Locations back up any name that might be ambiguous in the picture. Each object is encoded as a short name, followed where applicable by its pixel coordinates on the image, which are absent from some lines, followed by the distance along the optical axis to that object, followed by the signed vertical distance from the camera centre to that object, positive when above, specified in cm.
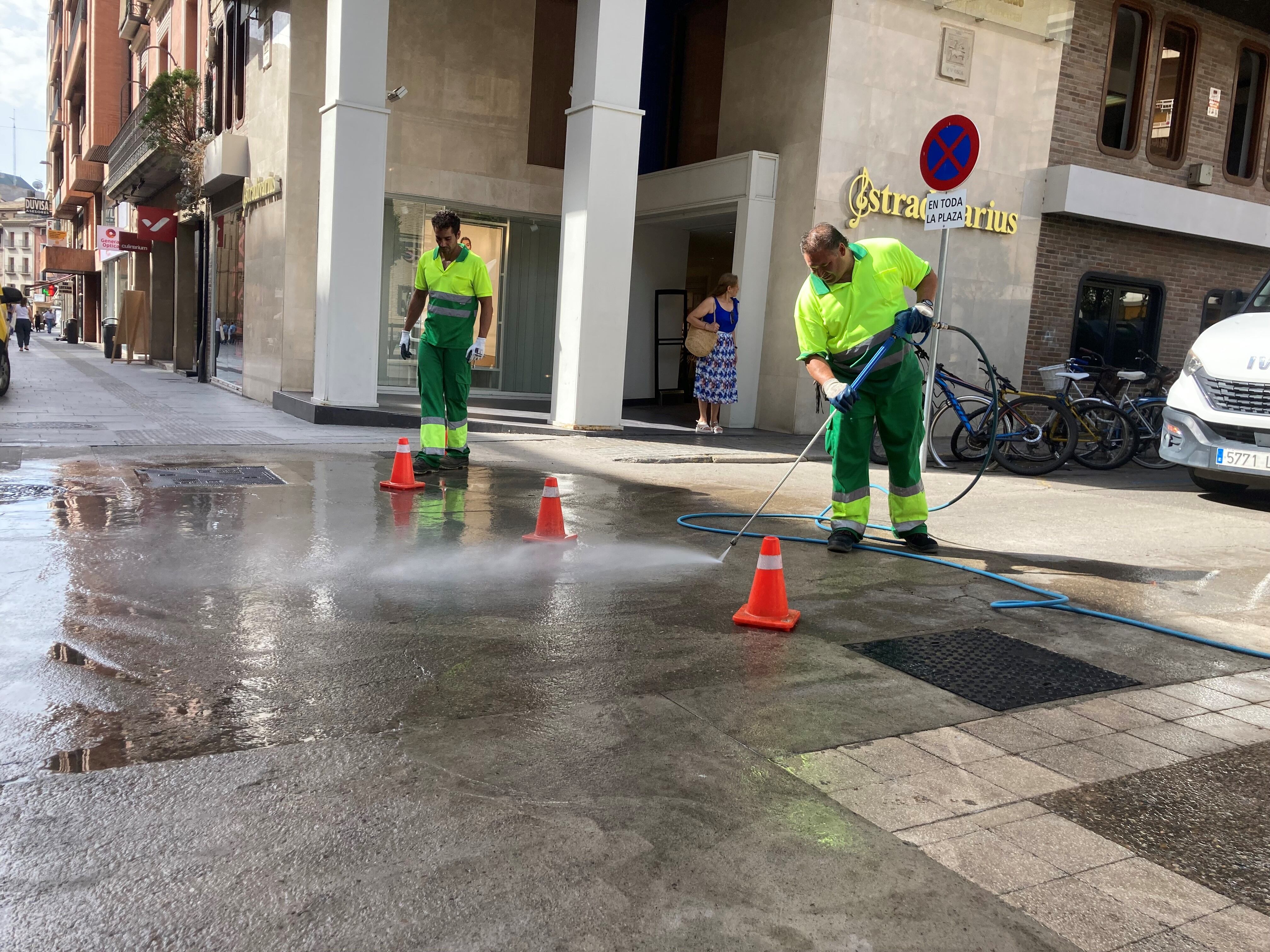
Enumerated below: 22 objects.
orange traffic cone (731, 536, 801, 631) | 468 -108
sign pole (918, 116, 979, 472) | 954 +183
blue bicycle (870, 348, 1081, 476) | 1120 -58
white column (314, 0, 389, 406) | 1208 +141
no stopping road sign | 949 +195
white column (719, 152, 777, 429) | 1390 +112
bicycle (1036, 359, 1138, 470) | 1186 -57
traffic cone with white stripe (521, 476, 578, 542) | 629 -108
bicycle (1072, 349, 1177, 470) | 1220 -22
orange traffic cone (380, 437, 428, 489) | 790 -108
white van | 895 -17
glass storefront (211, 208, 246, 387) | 1775 +31
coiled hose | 494 -116
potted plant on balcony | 2078 +378
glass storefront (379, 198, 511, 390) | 1569 +109
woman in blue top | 1295 -13
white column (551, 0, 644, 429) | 1187 +149
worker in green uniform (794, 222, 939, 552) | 622 +1
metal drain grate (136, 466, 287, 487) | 785 -125
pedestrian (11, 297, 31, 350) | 2762 -72
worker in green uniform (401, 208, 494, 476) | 868 +2
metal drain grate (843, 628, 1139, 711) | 403 -120
